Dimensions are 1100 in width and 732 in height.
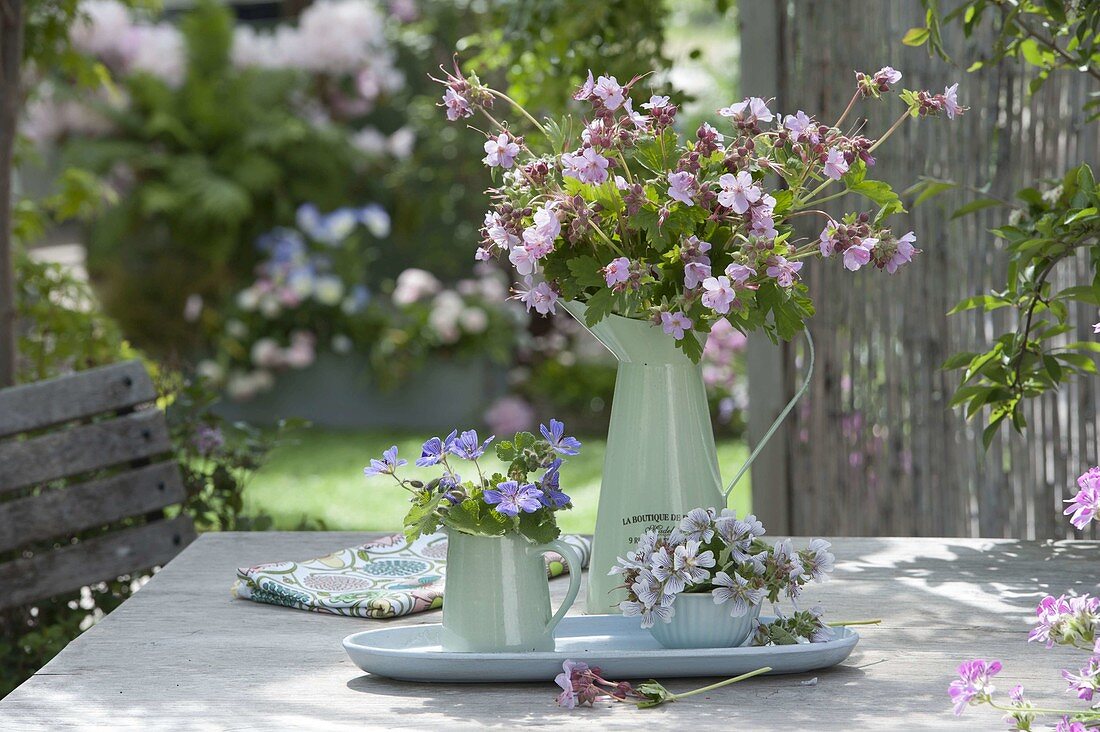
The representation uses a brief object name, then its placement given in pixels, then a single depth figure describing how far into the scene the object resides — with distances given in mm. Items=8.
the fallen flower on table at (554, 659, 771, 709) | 2980
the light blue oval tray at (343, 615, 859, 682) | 3025
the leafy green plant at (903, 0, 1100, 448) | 3321
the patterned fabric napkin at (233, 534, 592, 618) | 3272
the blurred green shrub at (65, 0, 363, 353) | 9519
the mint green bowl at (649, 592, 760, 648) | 3055
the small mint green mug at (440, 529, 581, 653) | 3047
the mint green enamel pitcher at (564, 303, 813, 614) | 3179
